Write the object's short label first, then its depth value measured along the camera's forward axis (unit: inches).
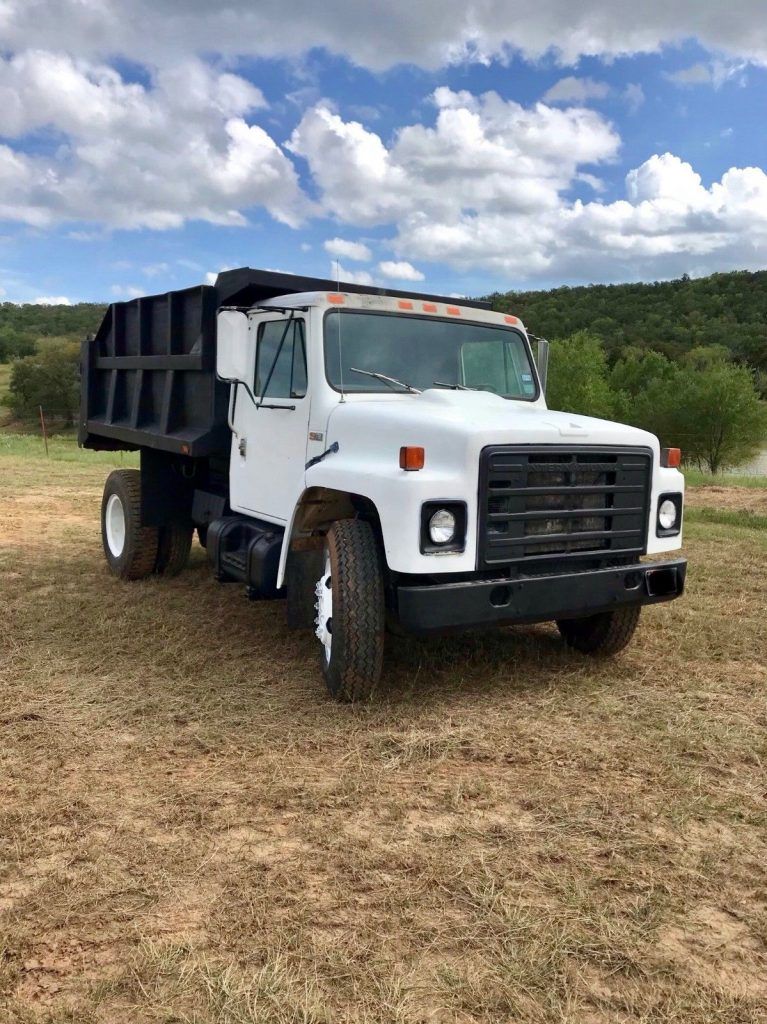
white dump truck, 157.6
